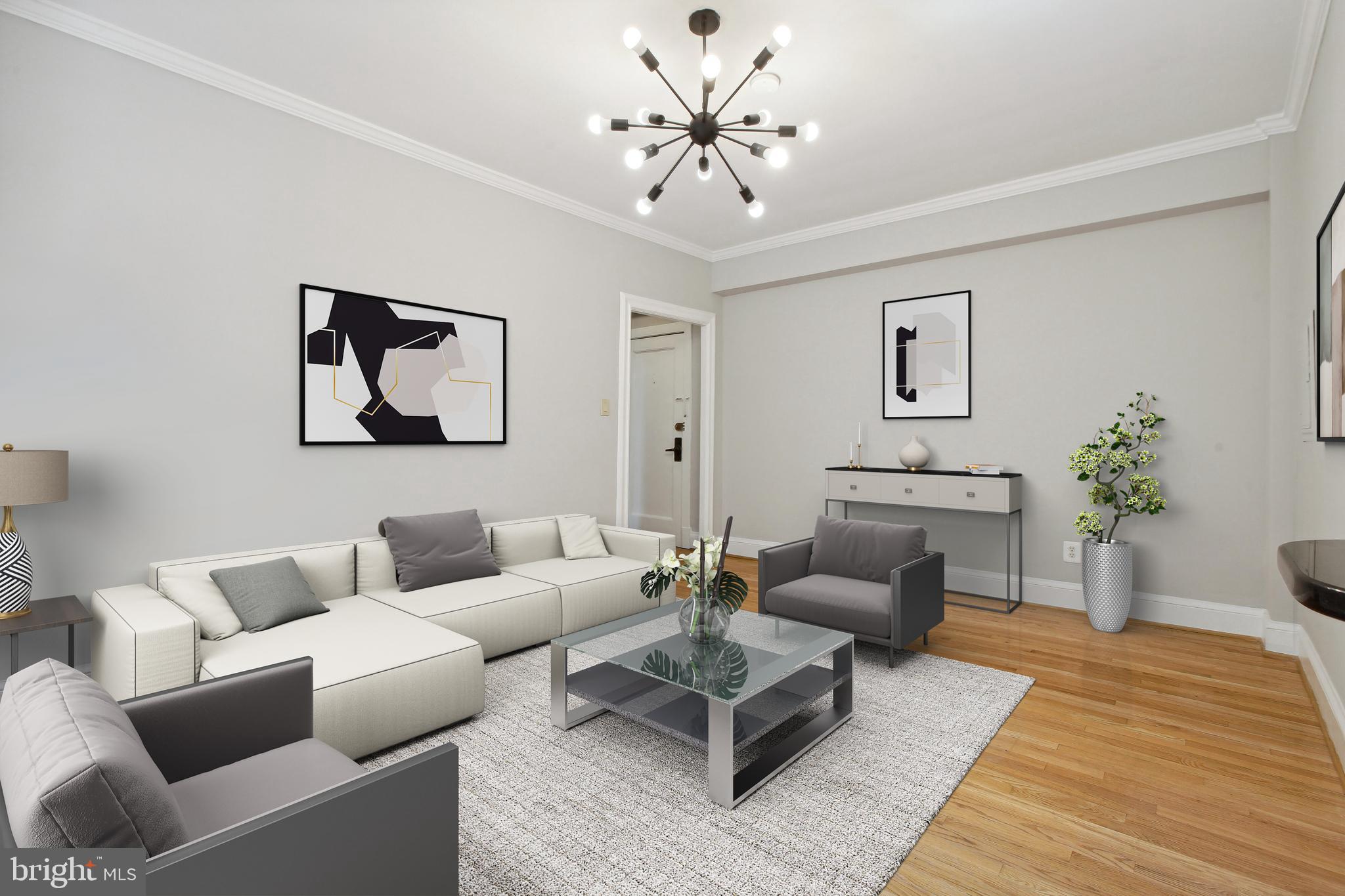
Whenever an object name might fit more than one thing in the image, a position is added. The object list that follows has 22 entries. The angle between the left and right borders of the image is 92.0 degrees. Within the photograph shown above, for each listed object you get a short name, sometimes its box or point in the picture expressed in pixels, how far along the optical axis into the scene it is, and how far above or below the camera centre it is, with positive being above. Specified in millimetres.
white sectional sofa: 2252 -784
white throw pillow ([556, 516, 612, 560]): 4242 -605
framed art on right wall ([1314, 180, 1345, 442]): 2295 +452
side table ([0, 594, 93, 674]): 2335 -648
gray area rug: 1745 -1134
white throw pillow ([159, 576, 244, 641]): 2619 -653
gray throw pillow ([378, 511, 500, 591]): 3439 -562
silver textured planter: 3836 -793
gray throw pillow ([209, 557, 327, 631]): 2721 -642
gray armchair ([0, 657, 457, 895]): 976 -651
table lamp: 2314 -182
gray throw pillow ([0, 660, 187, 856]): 939 -516
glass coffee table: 2107 -919
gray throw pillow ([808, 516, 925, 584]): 3566 -566
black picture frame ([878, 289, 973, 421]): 5125 +770
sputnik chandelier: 2342 +1354
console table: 4266 -297
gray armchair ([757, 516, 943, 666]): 3189 -737
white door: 6496 +172
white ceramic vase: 4785 -52
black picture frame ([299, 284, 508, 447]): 3379 +487
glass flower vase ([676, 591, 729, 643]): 2504 -667
